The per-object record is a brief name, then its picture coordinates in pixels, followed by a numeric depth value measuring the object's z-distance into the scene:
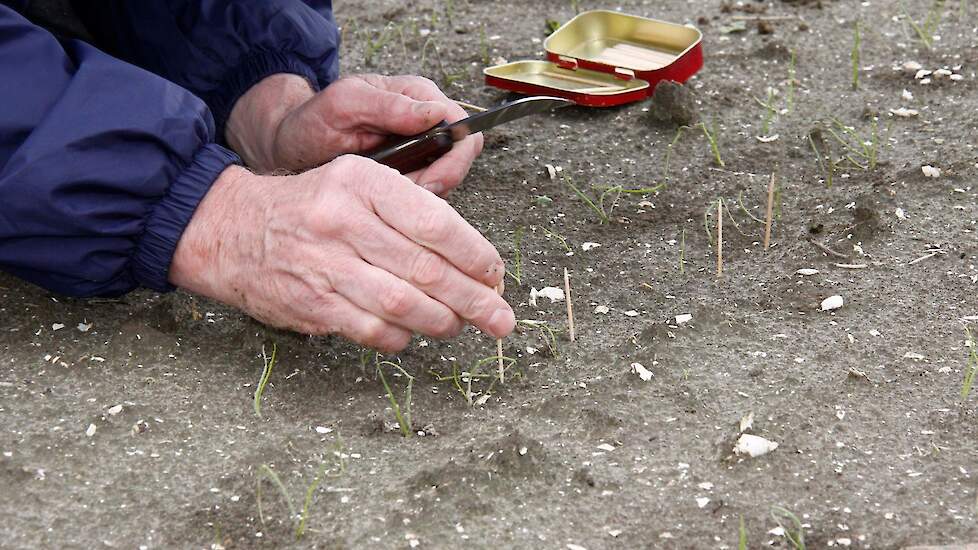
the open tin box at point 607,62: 2.80
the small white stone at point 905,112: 2.67
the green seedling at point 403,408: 1.74
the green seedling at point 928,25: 3.01
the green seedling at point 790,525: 1.50
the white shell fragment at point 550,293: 2.12
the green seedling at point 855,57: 2.84
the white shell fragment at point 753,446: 1.67
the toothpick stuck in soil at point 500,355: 1.83
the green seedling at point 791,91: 2.77
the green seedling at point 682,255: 2.17
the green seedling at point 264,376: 1.79
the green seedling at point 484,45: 3.11
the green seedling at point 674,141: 2.55
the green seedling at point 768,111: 2.66
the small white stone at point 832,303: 2.01
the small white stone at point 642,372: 1.85
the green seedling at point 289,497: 1.56
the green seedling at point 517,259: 2.17
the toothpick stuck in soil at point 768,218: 2.13
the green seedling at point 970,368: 1.77
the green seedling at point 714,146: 2.54
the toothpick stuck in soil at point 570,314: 1.89
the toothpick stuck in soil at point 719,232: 2.06
